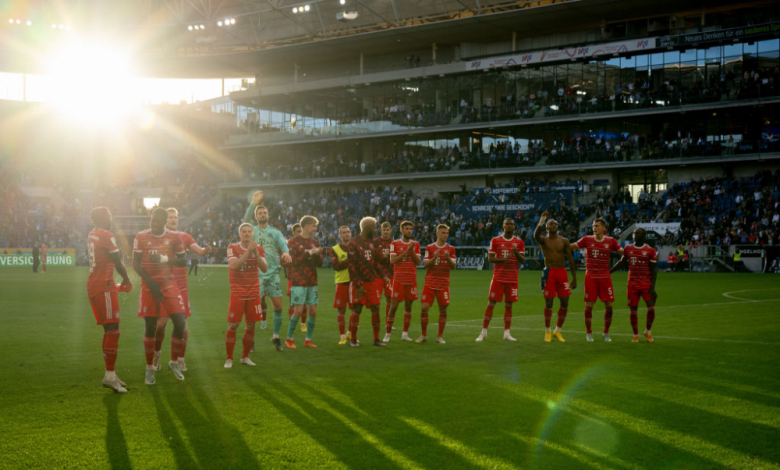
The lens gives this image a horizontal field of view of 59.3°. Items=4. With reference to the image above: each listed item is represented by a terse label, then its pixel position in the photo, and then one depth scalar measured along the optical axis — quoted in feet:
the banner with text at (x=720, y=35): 142.10
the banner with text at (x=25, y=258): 161.58
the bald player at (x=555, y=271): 42.96
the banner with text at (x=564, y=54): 157.58
